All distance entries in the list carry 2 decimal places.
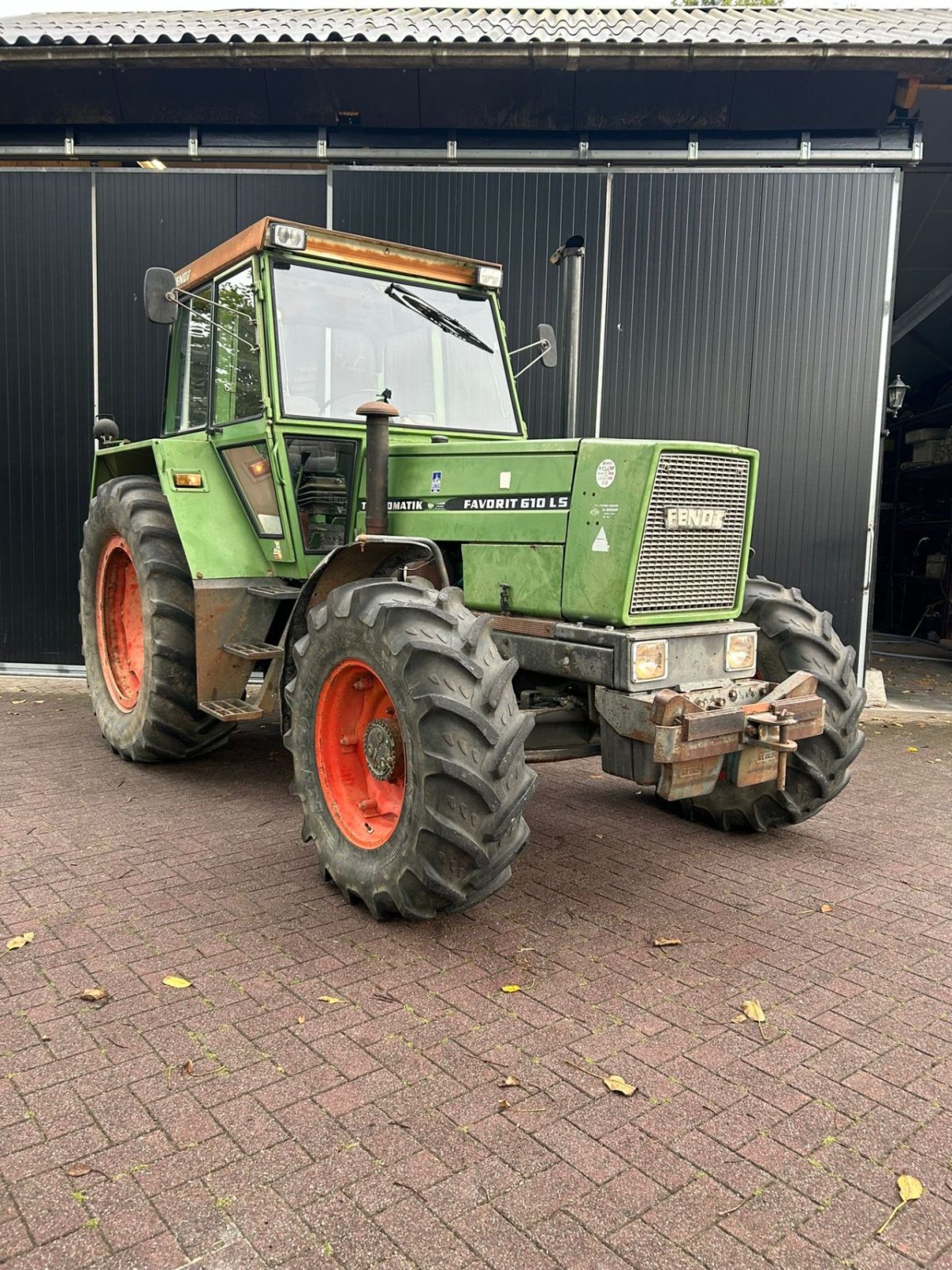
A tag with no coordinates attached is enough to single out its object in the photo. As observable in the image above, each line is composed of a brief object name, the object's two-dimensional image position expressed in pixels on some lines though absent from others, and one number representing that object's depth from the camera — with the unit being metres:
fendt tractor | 3.43
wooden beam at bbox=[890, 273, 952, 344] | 10.55
